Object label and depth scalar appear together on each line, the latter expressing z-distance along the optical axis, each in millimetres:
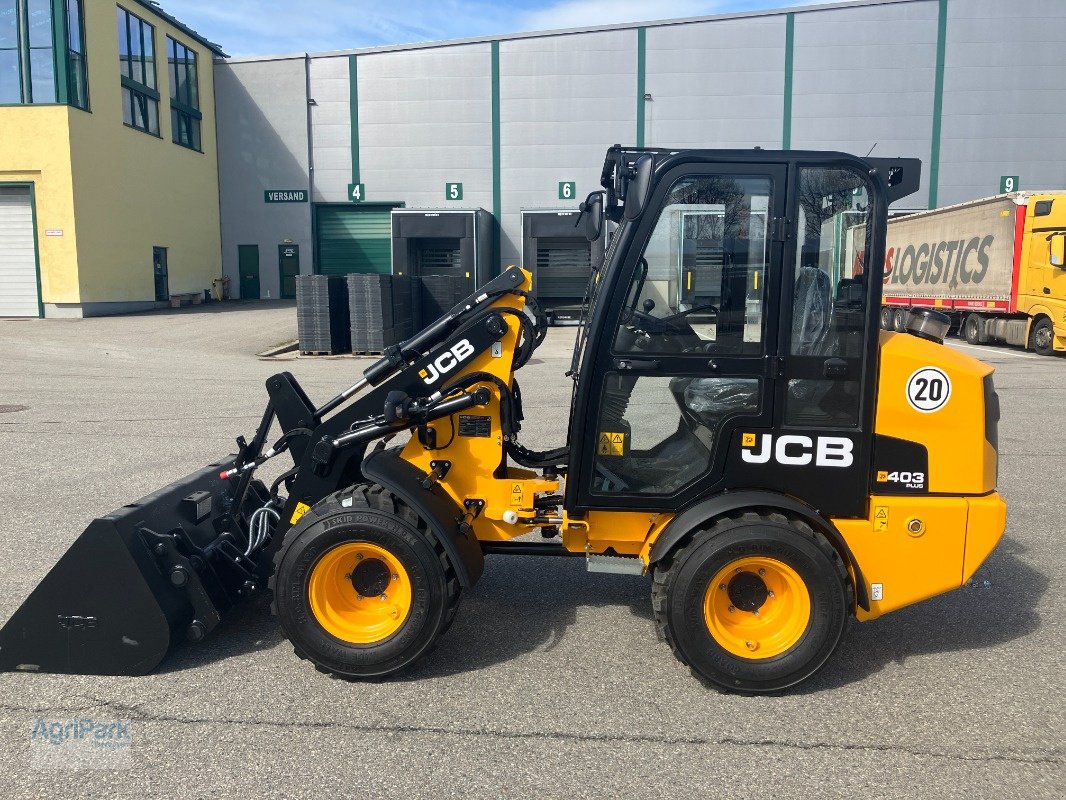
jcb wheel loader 3691
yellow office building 23016
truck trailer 18828
